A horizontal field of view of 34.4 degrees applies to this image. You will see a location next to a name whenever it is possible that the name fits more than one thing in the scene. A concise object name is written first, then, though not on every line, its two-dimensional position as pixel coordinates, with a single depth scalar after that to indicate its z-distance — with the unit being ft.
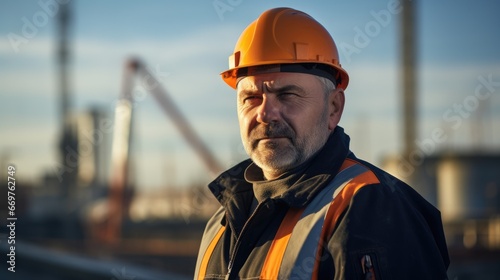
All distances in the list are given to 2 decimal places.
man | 7.73
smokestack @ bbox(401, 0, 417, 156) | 54.60
